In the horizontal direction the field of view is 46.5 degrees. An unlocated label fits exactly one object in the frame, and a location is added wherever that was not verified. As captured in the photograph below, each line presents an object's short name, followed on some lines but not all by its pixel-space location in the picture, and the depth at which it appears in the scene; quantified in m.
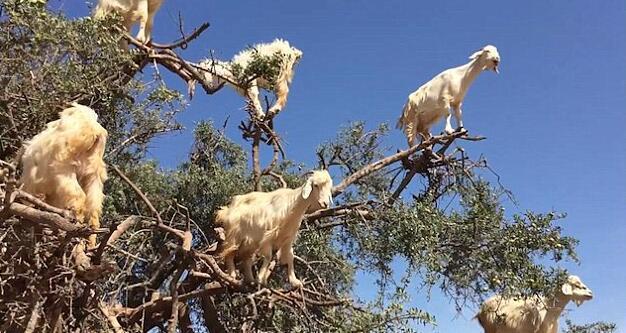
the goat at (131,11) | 8.13
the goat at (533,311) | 9.52
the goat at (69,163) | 5.80
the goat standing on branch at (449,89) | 9.23
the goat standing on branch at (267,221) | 6.40
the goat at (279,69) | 8.72
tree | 5.56
